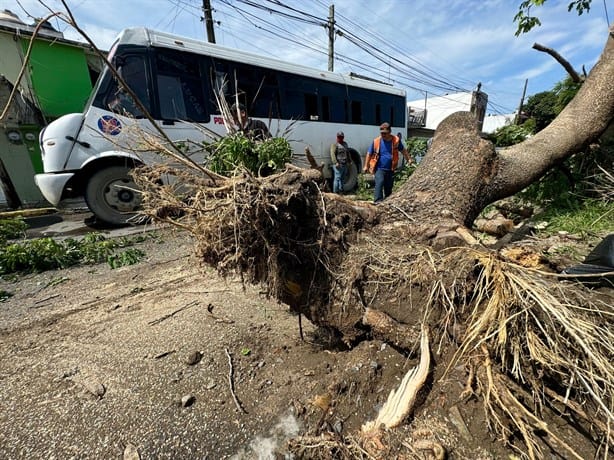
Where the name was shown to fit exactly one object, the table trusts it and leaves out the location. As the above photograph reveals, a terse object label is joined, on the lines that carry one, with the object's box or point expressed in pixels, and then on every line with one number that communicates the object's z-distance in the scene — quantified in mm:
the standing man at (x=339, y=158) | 7570
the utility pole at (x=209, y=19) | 10039
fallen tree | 1325
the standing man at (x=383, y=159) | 6090
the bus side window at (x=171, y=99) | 5828
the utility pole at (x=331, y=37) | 14492
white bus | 5328
